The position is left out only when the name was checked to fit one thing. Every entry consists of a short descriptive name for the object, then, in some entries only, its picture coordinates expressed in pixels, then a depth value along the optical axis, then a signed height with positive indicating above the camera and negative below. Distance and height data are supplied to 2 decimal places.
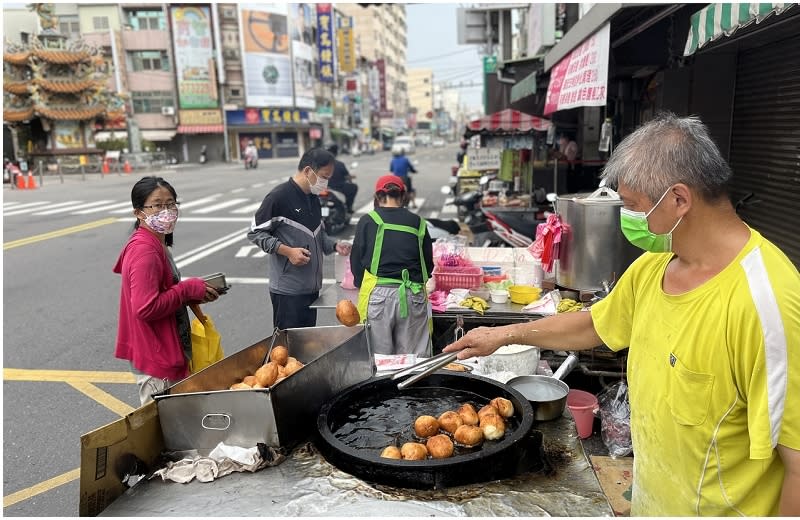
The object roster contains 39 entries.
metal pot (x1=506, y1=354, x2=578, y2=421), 2.66 -1.32
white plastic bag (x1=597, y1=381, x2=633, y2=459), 3.83 -1.98
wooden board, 3.25 -2.12
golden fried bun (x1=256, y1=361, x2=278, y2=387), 2.72 -1.11
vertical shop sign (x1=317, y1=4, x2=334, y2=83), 58.99 +11.80
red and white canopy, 9.97 +0.40
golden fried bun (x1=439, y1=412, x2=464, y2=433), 2.46 -1.23
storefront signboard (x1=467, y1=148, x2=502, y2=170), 12.14 -0.30
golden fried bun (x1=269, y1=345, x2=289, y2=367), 2.99 -1.10
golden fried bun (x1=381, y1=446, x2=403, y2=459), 2.21 -1.22
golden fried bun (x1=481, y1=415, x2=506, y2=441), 2.35 -1.21
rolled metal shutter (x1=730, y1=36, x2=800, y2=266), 4.64 -0.03
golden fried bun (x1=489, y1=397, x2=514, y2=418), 2.54 -1.20
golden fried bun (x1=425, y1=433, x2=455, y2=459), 2.24 -1.22
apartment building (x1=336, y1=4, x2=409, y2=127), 87.50 +17.61
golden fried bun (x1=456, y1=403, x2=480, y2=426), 2.47 -1.22
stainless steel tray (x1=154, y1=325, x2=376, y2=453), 2.29 -1.10
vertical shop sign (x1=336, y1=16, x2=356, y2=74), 65.19 +12.13
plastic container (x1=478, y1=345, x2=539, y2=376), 3.31 -1.29
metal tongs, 2.38 -0.97
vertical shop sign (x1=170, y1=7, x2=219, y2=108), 47.62 +8.36
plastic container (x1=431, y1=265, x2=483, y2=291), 5.00 -1.19
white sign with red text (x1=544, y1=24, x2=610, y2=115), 5.26 +0.71
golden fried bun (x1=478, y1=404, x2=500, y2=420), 2.49 -1.20
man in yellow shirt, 1.42 -0.55
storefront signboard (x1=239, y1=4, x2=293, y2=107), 49.75 +8.87
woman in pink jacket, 3.01 -0.79
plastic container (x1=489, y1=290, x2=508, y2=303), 4.71 -1.29
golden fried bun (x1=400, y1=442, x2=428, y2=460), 2.20 -1.21
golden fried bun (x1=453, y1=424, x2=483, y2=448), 2.33 -1.22
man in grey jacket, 4.62 -0.73
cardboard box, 1.99 -1.15
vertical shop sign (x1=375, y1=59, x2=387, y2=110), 84.06 +10.49
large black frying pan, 2.10 -1.26
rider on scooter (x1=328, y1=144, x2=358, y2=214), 13.04 -0.83
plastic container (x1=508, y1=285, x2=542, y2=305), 4.69 -1.27
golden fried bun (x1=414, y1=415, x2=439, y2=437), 2.43 -1.23
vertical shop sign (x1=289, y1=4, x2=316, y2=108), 53.38 +9.41
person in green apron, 4.23 -0.94
